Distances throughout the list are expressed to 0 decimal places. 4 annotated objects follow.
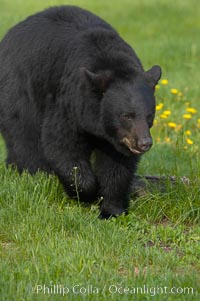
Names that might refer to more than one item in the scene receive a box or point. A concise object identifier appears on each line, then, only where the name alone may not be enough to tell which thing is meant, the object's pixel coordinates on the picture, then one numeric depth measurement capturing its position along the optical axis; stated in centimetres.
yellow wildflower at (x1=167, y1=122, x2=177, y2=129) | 1882
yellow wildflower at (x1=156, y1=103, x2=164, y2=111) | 1989
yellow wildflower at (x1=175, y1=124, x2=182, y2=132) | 1988
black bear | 1245
